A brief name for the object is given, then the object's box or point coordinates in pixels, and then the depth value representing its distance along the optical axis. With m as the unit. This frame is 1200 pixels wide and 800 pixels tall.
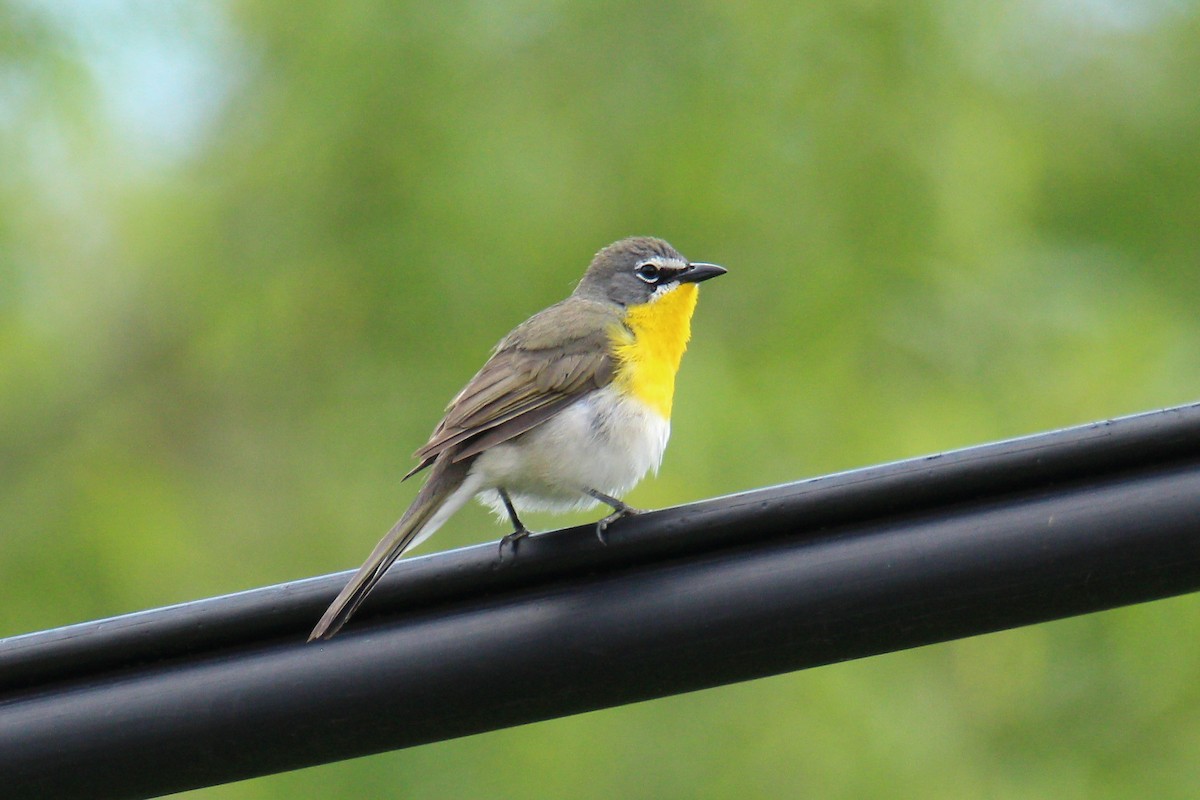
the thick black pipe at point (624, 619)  5.75
